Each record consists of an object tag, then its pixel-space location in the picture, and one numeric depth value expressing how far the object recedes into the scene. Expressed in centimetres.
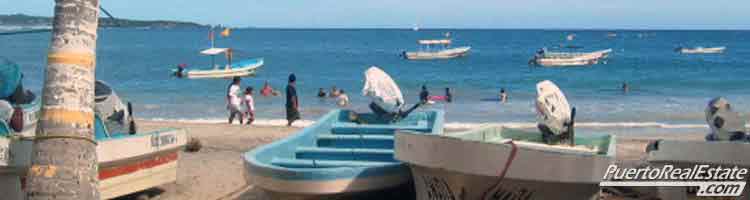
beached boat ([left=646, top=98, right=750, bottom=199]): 918
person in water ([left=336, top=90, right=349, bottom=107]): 2757
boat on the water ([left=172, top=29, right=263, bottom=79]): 4391
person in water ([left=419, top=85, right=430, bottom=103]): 2485
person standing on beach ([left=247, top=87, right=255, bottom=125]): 2052
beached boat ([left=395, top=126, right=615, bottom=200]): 777
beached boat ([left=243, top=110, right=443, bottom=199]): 828
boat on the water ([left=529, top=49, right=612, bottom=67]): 5700
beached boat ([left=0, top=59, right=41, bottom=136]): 950
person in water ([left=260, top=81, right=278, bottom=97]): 3198
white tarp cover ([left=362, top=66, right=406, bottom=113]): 1196
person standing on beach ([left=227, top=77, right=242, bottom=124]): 1961
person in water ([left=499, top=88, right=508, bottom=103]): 3281
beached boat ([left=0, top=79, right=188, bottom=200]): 856
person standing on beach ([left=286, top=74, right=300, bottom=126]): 1809
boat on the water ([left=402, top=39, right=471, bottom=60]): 7050
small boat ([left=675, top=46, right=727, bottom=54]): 8284
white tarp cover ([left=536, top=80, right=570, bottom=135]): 986
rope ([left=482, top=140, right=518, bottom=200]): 770
